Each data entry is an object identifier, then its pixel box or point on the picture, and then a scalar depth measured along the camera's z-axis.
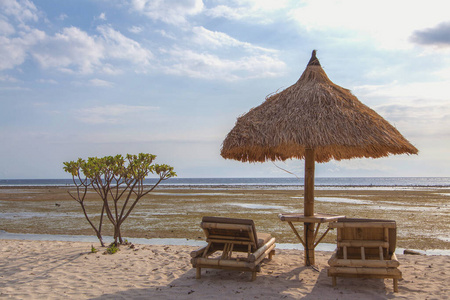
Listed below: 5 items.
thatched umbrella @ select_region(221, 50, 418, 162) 6.32
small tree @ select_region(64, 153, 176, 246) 8.27
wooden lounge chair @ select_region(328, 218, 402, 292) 5.26
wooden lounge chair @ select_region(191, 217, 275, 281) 5.75
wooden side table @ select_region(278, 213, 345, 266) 6.26
